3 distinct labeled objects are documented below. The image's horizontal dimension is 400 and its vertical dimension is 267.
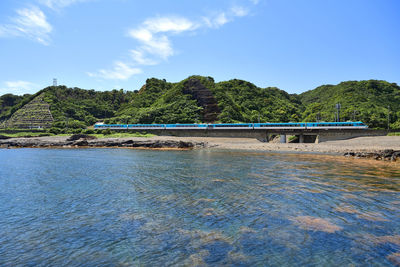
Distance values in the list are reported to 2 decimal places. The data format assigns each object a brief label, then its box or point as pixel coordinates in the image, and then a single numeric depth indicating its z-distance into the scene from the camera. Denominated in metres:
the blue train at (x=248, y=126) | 62.88
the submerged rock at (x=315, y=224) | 10.61
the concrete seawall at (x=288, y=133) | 61.25
